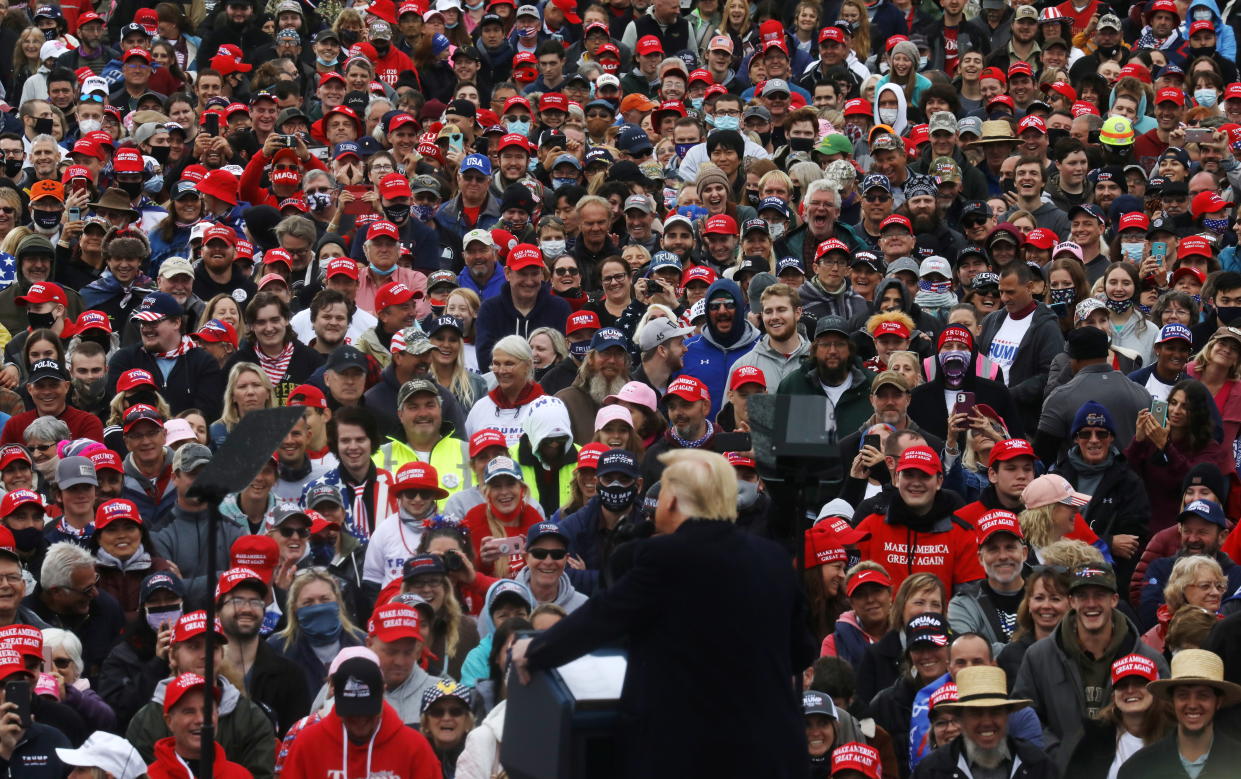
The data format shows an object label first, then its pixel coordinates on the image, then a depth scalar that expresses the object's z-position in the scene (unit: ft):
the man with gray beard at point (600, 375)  90.79
